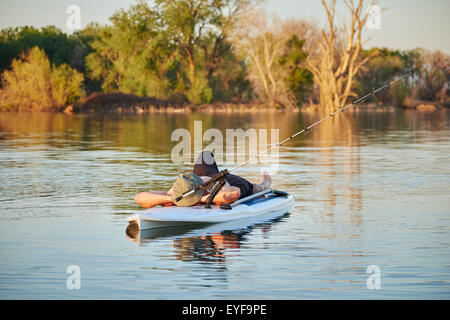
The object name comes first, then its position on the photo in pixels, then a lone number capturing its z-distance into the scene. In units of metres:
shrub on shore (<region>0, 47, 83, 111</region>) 69.81
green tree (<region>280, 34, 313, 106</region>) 77.88
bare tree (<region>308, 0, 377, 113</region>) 63.28
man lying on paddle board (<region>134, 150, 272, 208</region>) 12.34
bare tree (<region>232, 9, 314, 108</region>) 73.75
